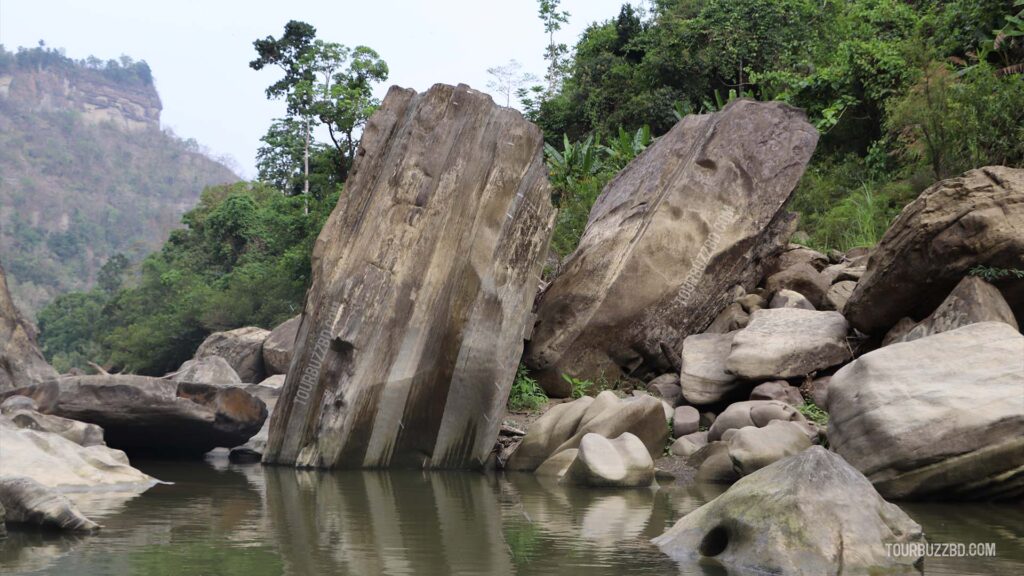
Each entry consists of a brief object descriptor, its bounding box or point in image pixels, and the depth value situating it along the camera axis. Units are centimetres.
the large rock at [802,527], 531
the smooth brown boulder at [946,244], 997
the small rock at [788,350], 1156
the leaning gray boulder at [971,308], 992
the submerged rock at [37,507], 661
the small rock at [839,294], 1313
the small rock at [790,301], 1326
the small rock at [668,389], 1271
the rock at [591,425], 1050
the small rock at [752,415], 1034
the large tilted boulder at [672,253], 1340
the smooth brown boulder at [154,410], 1153
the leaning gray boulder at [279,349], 2192
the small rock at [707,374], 1183
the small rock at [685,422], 1156
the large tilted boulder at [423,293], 1113
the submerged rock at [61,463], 851
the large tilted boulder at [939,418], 756
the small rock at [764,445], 904
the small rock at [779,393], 1126
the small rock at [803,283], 1393
